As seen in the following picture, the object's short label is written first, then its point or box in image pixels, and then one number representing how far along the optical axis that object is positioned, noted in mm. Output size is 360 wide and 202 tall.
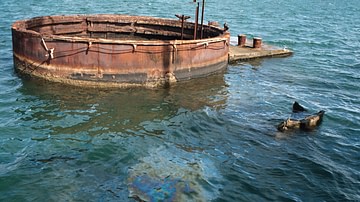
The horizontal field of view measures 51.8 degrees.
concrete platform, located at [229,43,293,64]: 22388
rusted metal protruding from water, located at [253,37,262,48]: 24227
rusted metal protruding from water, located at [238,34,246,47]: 24723
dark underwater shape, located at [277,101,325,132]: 13319
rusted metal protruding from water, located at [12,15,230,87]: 15570
